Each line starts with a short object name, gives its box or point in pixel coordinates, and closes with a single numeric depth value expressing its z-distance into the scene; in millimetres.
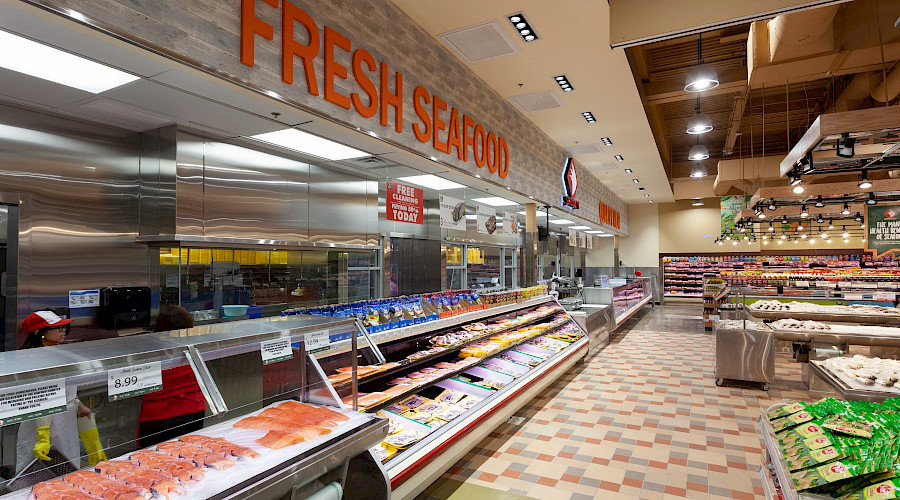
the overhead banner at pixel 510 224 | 8195
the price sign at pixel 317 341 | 2412
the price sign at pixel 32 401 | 1403
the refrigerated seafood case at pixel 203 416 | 1638
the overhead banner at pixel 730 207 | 17250
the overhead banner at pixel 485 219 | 7227
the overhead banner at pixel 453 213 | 6125
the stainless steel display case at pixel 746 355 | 6465
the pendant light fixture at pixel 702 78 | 5020
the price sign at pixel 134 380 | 1648
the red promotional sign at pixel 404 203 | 5207
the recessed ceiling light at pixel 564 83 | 5969
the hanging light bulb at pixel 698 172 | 10500
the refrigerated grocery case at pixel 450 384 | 3133
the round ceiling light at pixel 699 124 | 6574
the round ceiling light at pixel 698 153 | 8406
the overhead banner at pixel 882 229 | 10445
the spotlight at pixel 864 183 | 7027
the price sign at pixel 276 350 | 2154
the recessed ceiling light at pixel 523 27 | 4469
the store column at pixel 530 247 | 8391
